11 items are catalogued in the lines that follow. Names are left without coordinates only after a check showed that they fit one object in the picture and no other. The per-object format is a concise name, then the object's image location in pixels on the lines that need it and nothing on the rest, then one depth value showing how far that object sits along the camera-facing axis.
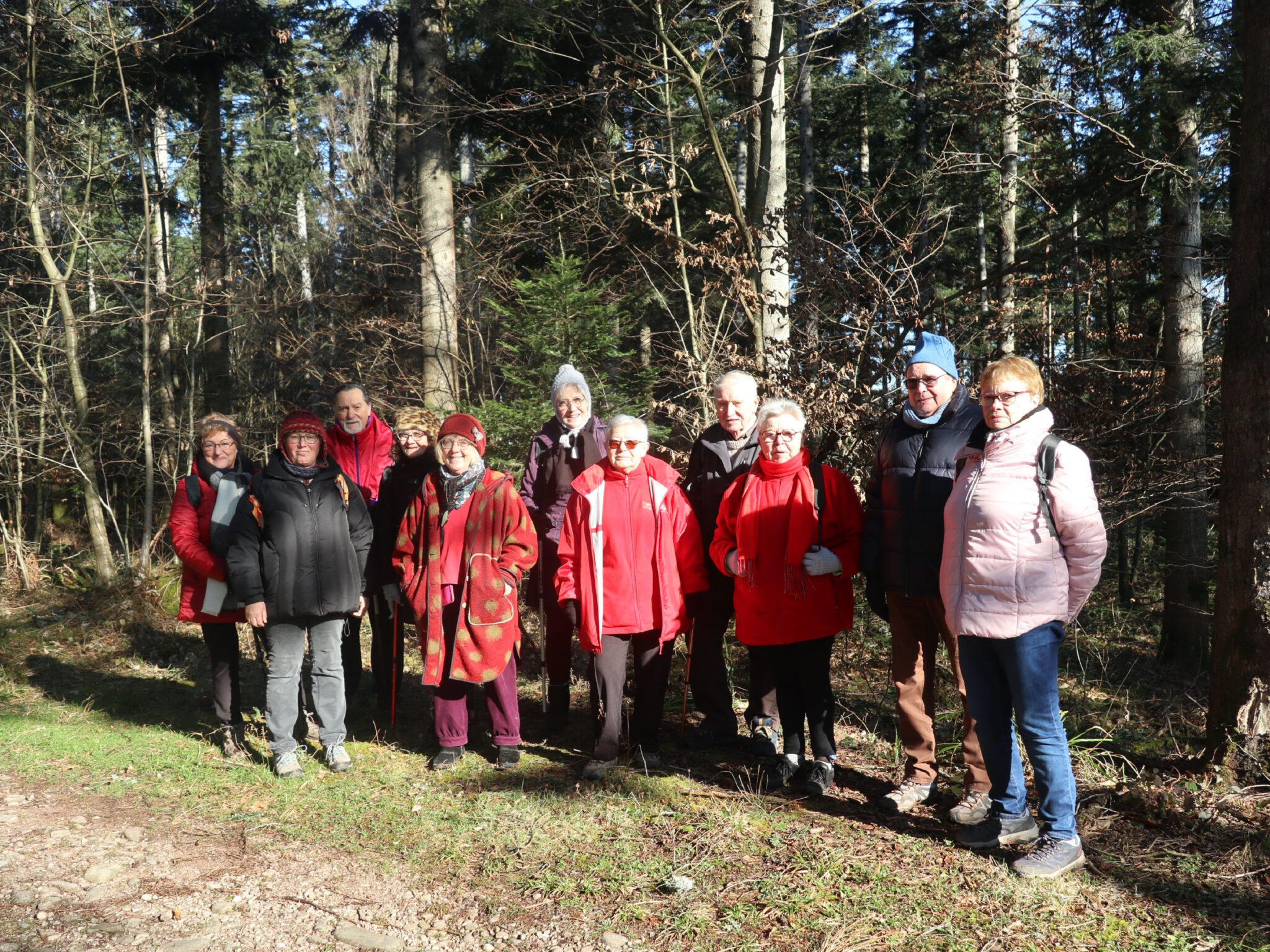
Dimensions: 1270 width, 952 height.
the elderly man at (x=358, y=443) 5.88
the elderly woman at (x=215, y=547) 5.02
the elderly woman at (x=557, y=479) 5.52
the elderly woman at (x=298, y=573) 4.71
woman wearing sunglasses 4.64
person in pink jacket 3.43
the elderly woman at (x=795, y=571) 4.38
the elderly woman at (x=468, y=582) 4.77
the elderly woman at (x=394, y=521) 5.53
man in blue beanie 3.99
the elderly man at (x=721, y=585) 4.90
